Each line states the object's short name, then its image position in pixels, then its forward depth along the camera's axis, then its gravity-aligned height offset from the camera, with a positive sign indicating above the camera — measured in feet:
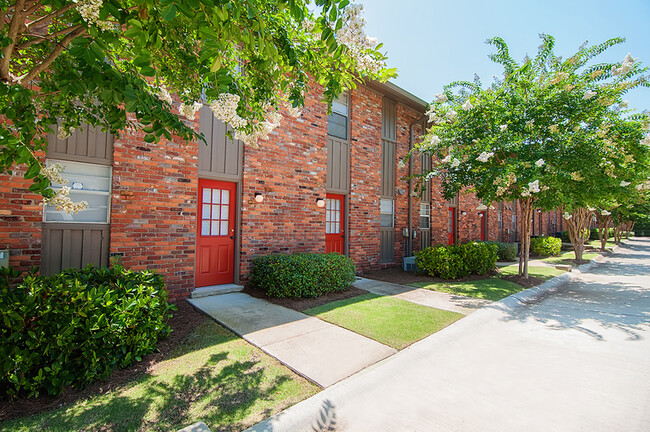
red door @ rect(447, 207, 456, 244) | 43.60 +0.27
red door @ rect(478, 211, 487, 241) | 50.93 +0.46
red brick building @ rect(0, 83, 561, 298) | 15.19 +1.53
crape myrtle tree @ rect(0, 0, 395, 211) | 6.39 +4.46
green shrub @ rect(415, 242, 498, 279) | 29.09 -3.23
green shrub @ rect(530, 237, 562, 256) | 54.24 -2.92
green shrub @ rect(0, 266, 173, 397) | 8.66 -3.55
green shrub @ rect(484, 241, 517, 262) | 44.86 -3.44
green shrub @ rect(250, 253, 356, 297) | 19.44 -3.42
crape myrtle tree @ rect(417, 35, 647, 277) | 23.59 +8.42
